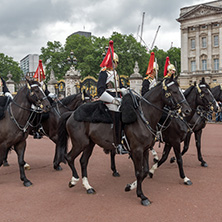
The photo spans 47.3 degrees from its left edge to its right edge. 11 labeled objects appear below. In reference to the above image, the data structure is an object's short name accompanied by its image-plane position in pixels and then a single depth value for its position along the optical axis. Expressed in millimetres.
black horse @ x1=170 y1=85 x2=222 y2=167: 7070
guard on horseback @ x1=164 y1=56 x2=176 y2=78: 6294
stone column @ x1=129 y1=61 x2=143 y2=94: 18234
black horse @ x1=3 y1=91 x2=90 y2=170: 7109
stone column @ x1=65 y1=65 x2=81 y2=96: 19219
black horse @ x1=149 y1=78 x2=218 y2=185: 5820
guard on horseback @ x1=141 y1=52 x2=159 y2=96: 7230
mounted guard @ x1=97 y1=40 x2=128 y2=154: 4875
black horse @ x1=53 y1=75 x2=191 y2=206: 4711
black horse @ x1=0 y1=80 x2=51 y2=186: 5523
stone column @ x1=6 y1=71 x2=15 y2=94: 24962
